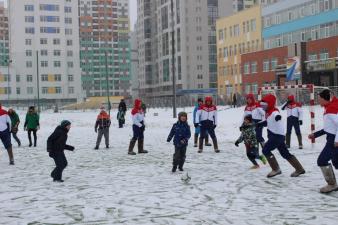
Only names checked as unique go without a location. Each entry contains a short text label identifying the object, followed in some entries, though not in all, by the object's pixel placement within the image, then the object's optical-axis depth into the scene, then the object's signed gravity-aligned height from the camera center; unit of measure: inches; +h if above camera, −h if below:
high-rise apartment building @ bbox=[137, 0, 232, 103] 5285.4 +618.7
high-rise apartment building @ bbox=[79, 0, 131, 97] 7322.8 +624.9
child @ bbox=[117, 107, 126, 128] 1270.9 -38.7
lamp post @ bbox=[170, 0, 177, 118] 1520.7 -16.1
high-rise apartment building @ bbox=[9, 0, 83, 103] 4534.9 +502.7
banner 2186.3 +126.1
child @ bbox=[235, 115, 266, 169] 483.5 -39.1
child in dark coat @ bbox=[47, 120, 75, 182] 443.5 -40.2
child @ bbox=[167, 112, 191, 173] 476.1 -37.1
